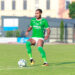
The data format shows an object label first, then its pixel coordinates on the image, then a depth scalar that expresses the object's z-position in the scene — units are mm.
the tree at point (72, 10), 105062
